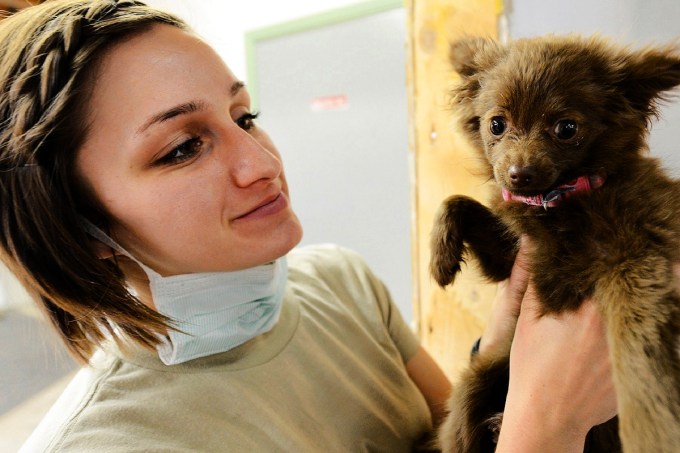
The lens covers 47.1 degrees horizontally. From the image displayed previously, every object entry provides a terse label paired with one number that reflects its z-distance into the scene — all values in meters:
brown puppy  0.42
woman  0.45
